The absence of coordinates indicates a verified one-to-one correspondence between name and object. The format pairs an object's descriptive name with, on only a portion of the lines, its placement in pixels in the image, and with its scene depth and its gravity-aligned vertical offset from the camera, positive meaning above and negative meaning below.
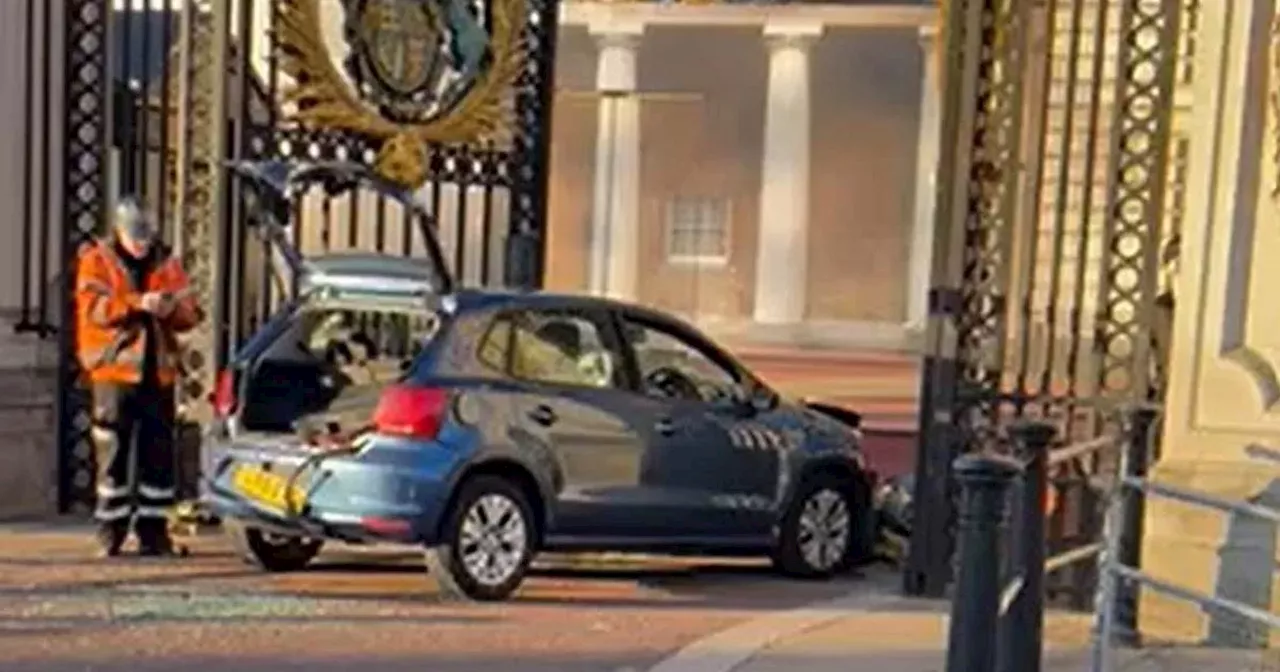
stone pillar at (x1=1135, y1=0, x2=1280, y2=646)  10.00 -0.61
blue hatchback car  10.71 -1.46
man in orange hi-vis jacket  11.66 -1.25
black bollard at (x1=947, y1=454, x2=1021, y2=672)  6.56 -1.19
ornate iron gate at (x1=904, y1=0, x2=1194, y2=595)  10.92 -0.30
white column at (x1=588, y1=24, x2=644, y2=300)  39.81 -0.35
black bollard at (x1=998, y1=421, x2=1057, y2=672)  7.28 -1.29
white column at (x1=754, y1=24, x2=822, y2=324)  39.72 -0.40
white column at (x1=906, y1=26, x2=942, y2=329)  38.72 -0.35
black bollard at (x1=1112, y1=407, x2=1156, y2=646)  9.41 -1.52
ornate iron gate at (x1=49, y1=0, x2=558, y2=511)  13.15 +0.11
